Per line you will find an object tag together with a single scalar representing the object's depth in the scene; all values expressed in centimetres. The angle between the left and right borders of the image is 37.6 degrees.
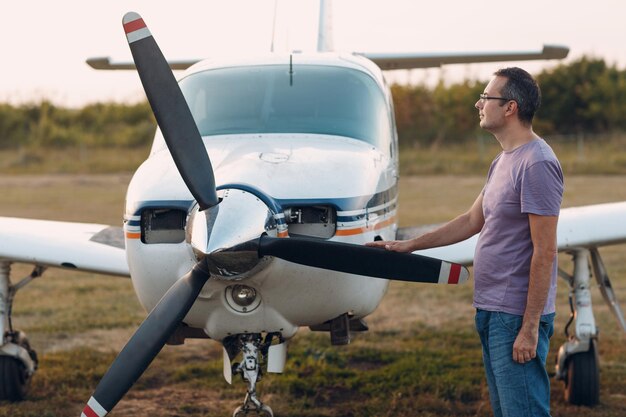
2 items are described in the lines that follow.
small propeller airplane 413
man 352
